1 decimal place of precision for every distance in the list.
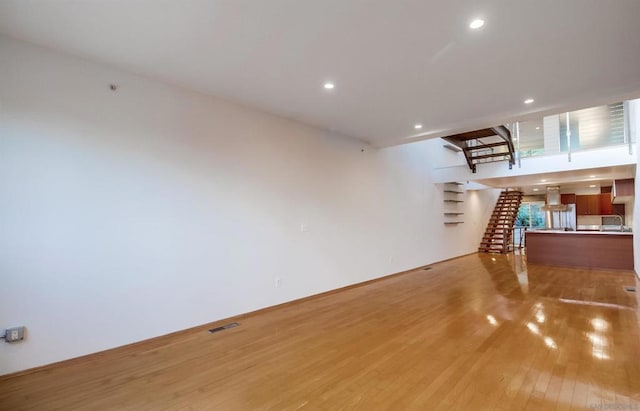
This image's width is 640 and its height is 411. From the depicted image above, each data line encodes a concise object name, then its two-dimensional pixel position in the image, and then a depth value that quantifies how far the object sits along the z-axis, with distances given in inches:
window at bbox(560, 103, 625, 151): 226.4
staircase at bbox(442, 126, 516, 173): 249.3
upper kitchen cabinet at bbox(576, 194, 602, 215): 398.5
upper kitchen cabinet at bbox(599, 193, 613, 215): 390.9
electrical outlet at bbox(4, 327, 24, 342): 94.0
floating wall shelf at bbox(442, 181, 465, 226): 338.3
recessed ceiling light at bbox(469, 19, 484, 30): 89.7
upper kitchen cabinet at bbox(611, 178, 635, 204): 270.3
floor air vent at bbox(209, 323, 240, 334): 133.9
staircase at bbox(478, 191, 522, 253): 401.4
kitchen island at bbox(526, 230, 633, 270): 269.4
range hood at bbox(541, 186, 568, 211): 398.0
